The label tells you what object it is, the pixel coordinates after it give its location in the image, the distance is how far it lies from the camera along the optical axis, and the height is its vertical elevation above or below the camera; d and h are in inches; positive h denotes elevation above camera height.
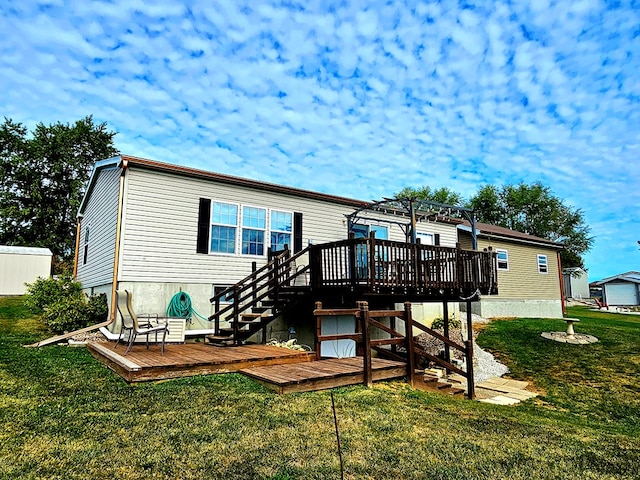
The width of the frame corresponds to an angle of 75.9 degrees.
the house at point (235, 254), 370.3 +43.2
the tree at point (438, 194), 1828.2 +466.7
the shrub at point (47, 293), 443.8 +5.5
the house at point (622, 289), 1312.5 +34.2
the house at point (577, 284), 1515.7 +59.5
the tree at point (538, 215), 1576.0 +334.0
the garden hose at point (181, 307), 391.9 -8.2
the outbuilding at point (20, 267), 807.1 +61.3
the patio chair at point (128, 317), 282.5 -13.6
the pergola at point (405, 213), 437.6 +106.2
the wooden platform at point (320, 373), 217.6 -43.0
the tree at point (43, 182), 1119.0 +323.8
